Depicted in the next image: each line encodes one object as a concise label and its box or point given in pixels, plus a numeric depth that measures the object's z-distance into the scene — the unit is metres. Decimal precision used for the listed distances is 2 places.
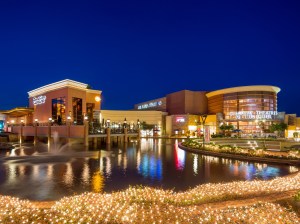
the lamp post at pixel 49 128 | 36.07
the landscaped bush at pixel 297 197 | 7.30
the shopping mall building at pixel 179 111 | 40.44
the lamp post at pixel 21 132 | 43.68
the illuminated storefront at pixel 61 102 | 38.44
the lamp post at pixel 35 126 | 39.54
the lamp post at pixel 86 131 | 31.50
